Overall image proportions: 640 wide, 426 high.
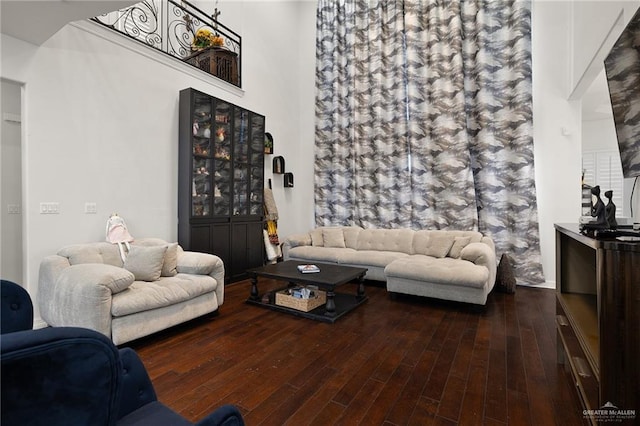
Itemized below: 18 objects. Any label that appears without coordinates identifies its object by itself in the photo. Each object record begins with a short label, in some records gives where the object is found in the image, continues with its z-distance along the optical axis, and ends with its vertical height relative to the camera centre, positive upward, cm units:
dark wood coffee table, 315 -74
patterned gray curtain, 444 +151
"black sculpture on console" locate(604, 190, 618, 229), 170 -1
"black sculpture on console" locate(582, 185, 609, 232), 168 -5
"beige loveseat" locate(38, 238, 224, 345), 232 -64
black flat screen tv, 189 +78
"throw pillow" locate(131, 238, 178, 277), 312 -47
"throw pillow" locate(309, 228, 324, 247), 539 -47
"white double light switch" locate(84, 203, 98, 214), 320 +4
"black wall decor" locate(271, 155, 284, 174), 584 +88
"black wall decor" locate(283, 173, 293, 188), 606 +61
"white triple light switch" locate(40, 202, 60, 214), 287 +4
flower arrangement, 448 +250
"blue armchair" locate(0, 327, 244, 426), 42 -25
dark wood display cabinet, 398 +44
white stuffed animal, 319 -22
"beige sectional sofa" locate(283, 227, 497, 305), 339 -63
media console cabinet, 122 -49
